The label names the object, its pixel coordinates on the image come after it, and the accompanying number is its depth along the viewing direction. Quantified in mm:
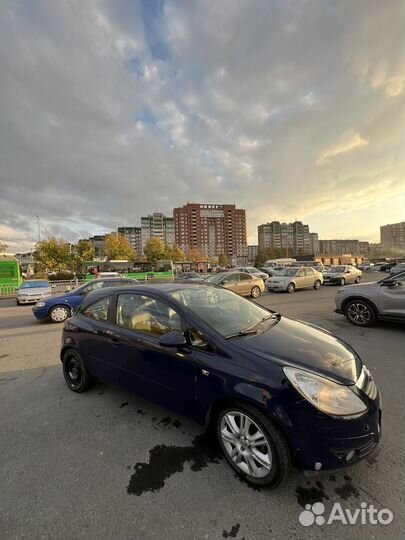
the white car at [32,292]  12445
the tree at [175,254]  66188
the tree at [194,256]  85125
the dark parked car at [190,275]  20617
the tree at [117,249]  50844
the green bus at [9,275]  18422
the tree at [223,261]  98262
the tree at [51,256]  34562
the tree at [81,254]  36906
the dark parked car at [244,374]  1749
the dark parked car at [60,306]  7770
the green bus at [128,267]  32188
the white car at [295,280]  13953
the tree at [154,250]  60375
